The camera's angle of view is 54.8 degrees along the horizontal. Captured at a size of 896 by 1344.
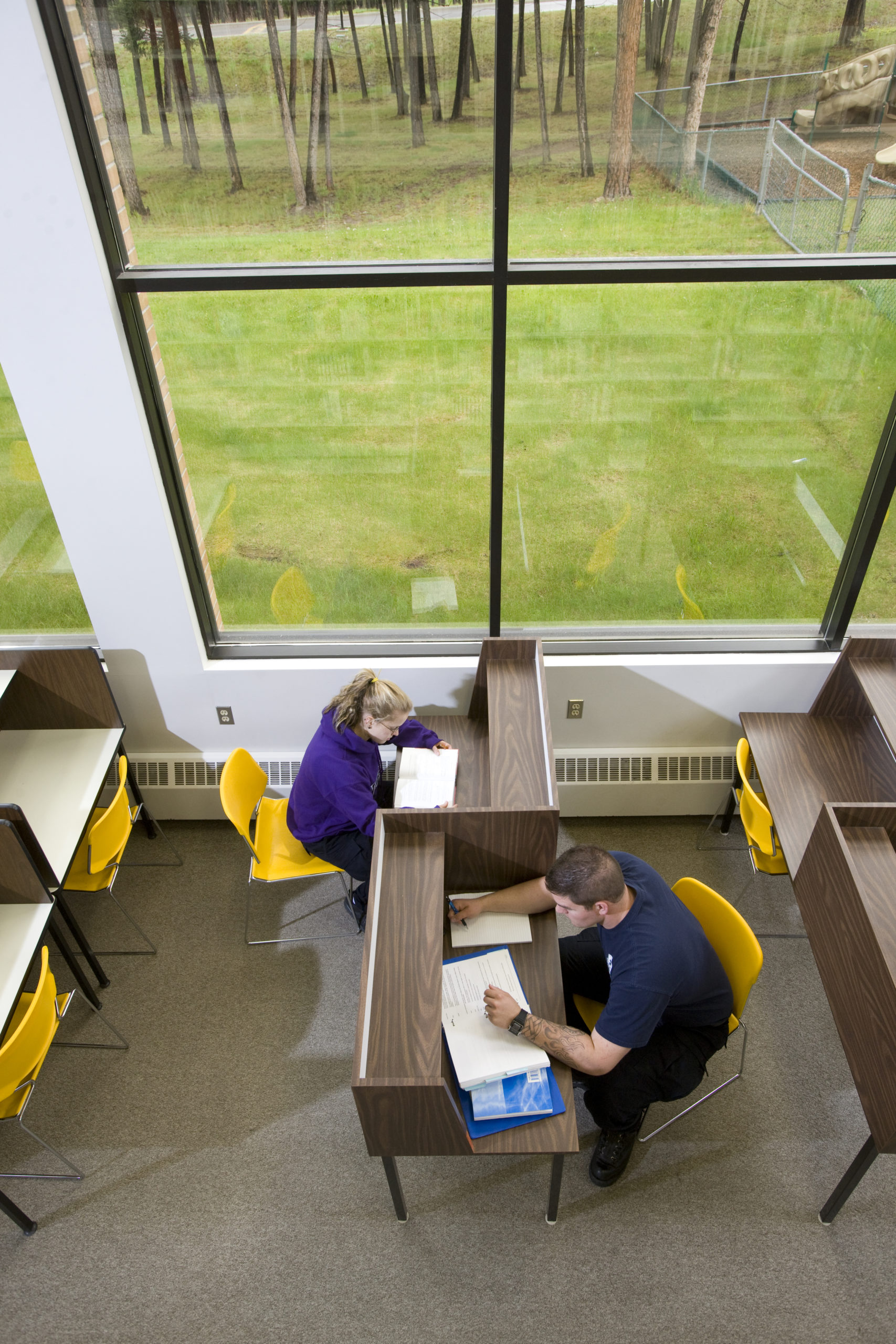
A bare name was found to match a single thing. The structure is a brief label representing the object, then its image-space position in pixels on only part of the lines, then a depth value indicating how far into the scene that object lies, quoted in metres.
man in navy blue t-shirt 2.51
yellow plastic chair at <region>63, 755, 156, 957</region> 3.40
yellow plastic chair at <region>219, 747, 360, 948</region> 3.46
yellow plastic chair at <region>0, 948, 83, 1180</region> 2.62
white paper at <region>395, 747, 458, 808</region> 3.31
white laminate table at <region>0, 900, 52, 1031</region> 2.83
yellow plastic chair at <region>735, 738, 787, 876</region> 3.42
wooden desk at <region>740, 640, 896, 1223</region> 2.56
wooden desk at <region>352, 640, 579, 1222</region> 2.34
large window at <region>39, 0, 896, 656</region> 2.86
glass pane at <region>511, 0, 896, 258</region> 2.84
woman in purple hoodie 3.25
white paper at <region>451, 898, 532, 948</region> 2.82
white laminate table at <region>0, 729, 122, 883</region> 3.37
